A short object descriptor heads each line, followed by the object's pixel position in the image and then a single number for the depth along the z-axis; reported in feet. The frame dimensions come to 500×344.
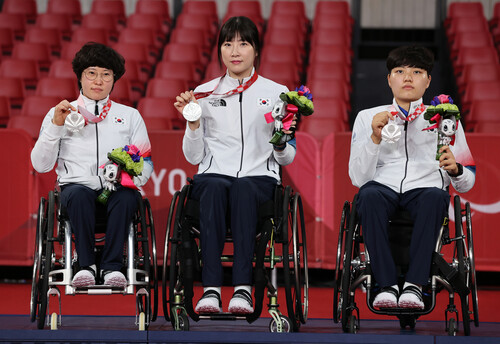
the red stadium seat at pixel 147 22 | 66.18
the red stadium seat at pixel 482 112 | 48.49
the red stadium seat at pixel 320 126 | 46.42
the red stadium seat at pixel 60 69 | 55.52
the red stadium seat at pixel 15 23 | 66.93
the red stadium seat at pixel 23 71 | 57.06
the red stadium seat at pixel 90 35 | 62.39
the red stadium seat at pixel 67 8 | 70.38
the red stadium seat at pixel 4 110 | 50.08
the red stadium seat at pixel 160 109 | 49.57
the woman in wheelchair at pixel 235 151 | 23.06
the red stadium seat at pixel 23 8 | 70.59
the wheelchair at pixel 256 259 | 22.74
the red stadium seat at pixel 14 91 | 53.42
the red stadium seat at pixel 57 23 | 67.21
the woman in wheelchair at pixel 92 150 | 23.97
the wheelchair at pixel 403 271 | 22.90
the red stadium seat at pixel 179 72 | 57.11
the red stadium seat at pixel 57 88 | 52.01
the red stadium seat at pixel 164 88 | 53.72
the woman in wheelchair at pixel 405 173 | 23.16
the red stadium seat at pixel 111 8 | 70.03
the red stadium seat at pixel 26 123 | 45.70
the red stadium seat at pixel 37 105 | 48.57
